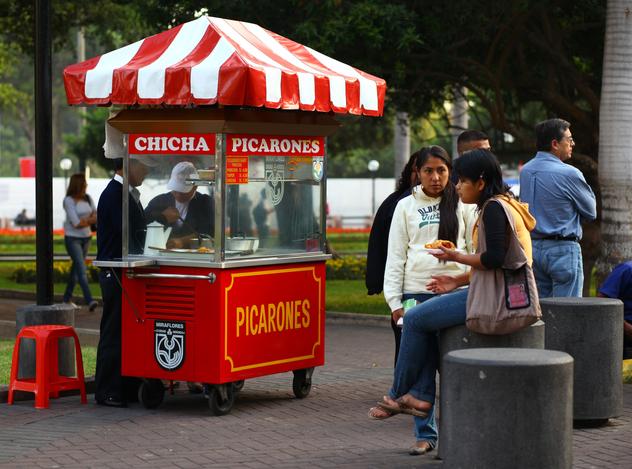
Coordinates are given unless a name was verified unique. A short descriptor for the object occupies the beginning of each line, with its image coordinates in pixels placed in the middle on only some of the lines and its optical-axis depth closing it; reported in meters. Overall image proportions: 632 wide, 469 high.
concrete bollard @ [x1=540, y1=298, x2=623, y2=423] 8.40
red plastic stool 9.26
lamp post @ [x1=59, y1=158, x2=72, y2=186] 48.96
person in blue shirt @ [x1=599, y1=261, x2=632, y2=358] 9.31
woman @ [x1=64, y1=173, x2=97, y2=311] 16.14
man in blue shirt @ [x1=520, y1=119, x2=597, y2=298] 9.44
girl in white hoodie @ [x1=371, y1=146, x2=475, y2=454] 7.80
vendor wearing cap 9.12
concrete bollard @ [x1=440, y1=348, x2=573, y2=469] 6.04
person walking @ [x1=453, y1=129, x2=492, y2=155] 9.16
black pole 9.91
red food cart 8.82
